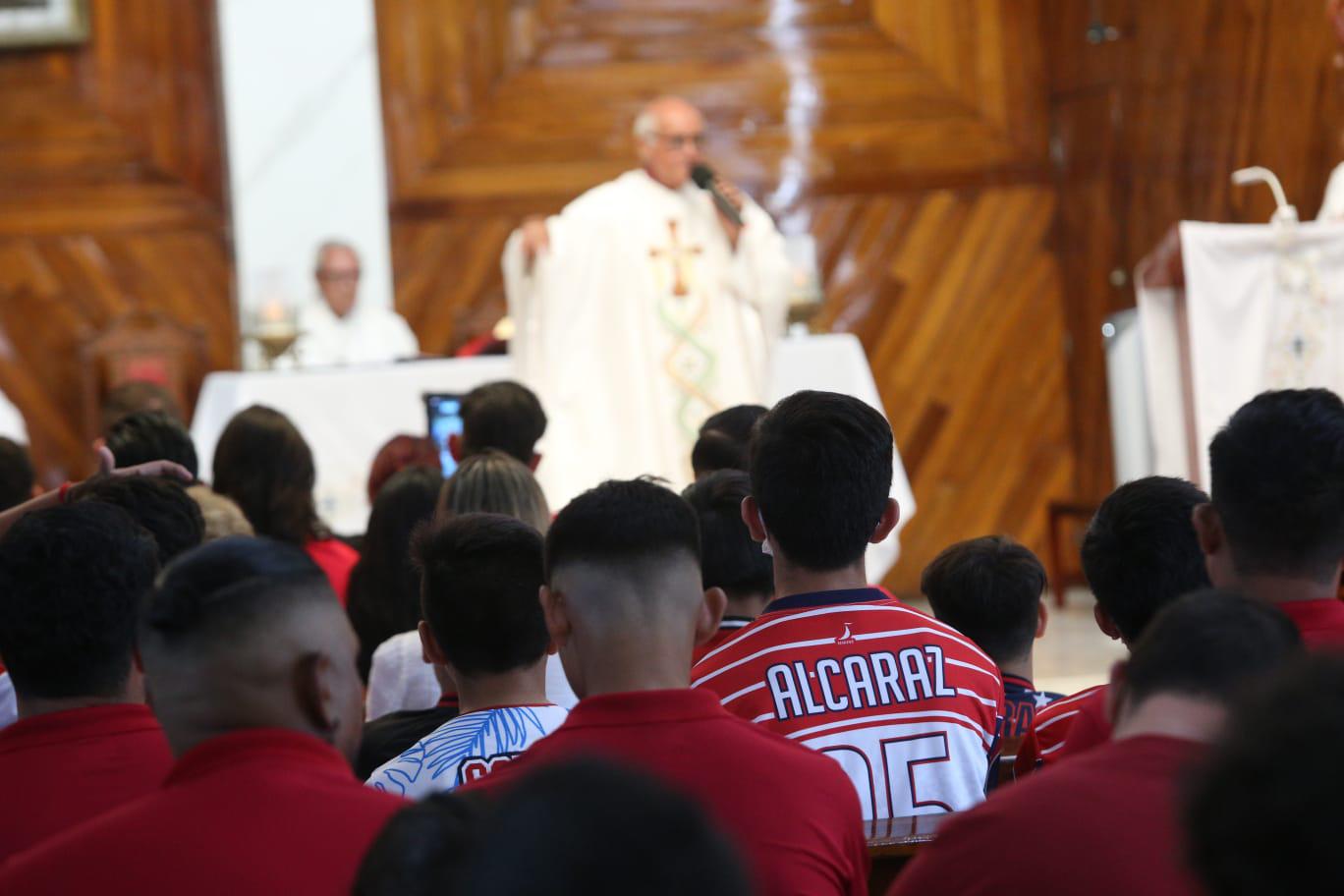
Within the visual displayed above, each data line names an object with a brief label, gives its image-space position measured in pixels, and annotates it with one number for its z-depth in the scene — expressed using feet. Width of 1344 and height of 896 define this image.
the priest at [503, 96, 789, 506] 46.24
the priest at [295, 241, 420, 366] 55.16
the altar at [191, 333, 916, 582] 47.03
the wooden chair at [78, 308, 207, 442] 55.16
